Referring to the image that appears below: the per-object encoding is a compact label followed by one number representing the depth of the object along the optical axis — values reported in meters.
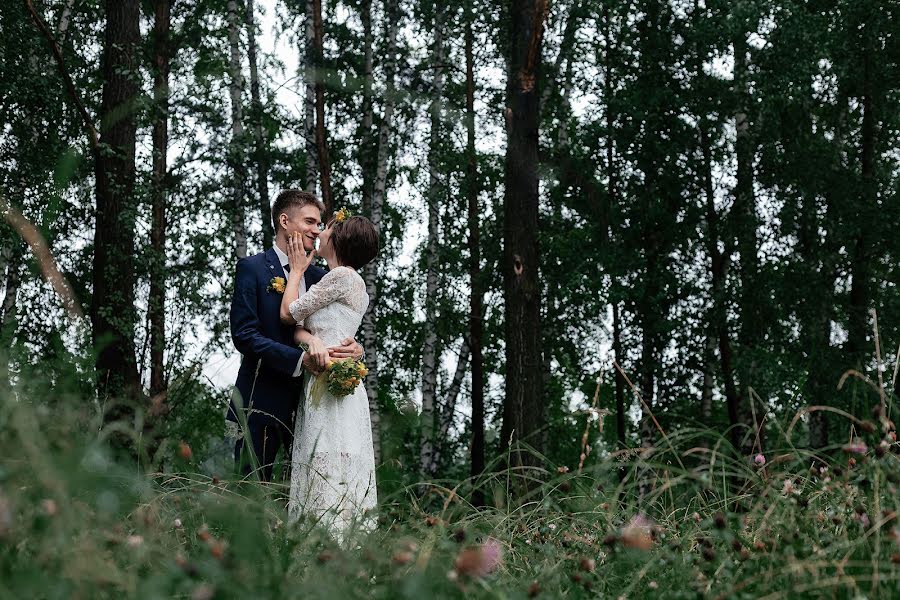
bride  4.77
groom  4.78
